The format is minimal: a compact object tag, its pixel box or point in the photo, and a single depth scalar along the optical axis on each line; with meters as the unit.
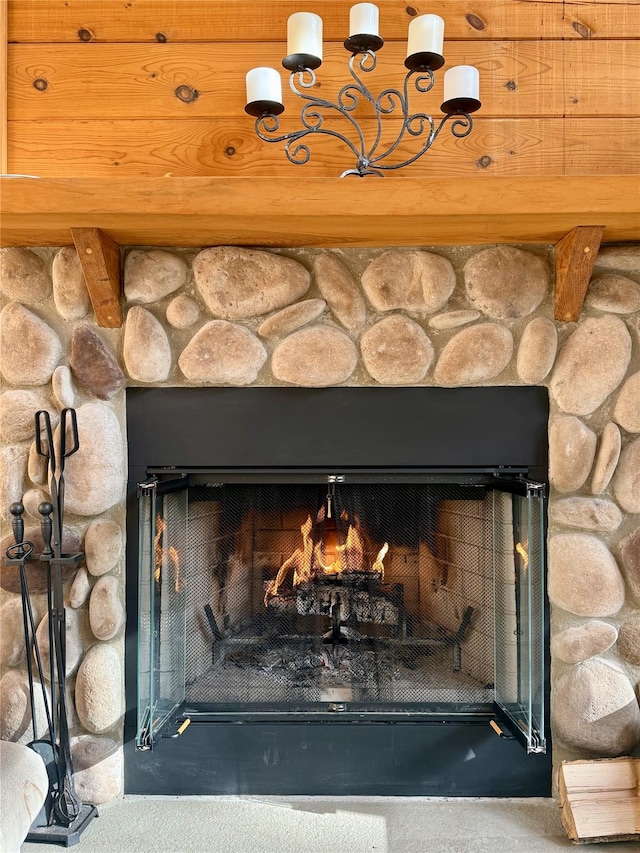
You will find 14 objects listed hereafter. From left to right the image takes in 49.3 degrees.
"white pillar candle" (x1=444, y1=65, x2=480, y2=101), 1.55
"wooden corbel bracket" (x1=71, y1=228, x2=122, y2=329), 1.69
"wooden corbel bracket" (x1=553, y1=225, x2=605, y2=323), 1.67
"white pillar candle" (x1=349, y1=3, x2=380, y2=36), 1.51
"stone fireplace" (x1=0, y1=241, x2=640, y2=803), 1.79
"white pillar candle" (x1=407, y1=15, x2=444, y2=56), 1.50
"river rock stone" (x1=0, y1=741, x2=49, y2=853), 1.04
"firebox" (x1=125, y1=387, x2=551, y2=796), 1.85
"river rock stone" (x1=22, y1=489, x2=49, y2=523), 1.82
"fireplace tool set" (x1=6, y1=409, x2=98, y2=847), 1.67
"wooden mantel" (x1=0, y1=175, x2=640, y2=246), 1.49
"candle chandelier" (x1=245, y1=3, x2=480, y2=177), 1.50
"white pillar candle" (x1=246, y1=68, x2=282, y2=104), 1.55
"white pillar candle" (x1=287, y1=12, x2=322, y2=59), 1.49
